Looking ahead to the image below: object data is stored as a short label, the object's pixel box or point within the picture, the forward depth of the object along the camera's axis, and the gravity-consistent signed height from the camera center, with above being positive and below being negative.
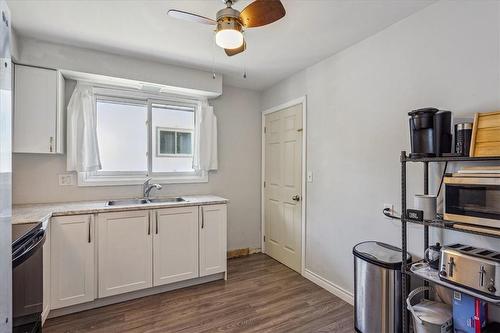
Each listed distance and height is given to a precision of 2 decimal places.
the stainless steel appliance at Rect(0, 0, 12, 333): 0.73 -0.02
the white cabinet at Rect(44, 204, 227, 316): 2.22 -0.83
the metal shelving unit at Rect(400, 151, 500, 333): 1.50 -0.36
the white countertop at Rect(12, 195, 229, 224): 1.93 -0.38
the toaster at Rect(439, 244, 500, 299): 1.28 -0.55
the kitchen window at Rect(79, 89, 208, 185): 2.95 +0.35
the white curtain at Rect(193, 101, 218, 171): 3.38 +0.38
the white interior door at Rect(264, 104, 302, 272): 3.19 -0.27
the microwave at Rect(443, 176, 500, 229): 1.34 -0.19
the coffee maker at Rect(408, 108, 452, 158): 1.59 +0.23
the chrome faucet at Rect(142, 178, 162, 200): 2.99 -0.24
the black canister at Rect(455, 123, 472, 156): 1.48 +0.17
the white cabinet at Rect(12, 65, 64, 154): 2.30 +0.54
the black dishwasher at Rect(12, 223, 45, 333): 1.08 -0.55
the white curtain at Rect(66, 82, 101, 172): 2.65 +0.37
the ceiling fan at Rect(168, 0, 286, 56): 1.54 +0.97
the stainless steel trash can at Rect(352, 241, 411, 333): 1.82 -0.93
